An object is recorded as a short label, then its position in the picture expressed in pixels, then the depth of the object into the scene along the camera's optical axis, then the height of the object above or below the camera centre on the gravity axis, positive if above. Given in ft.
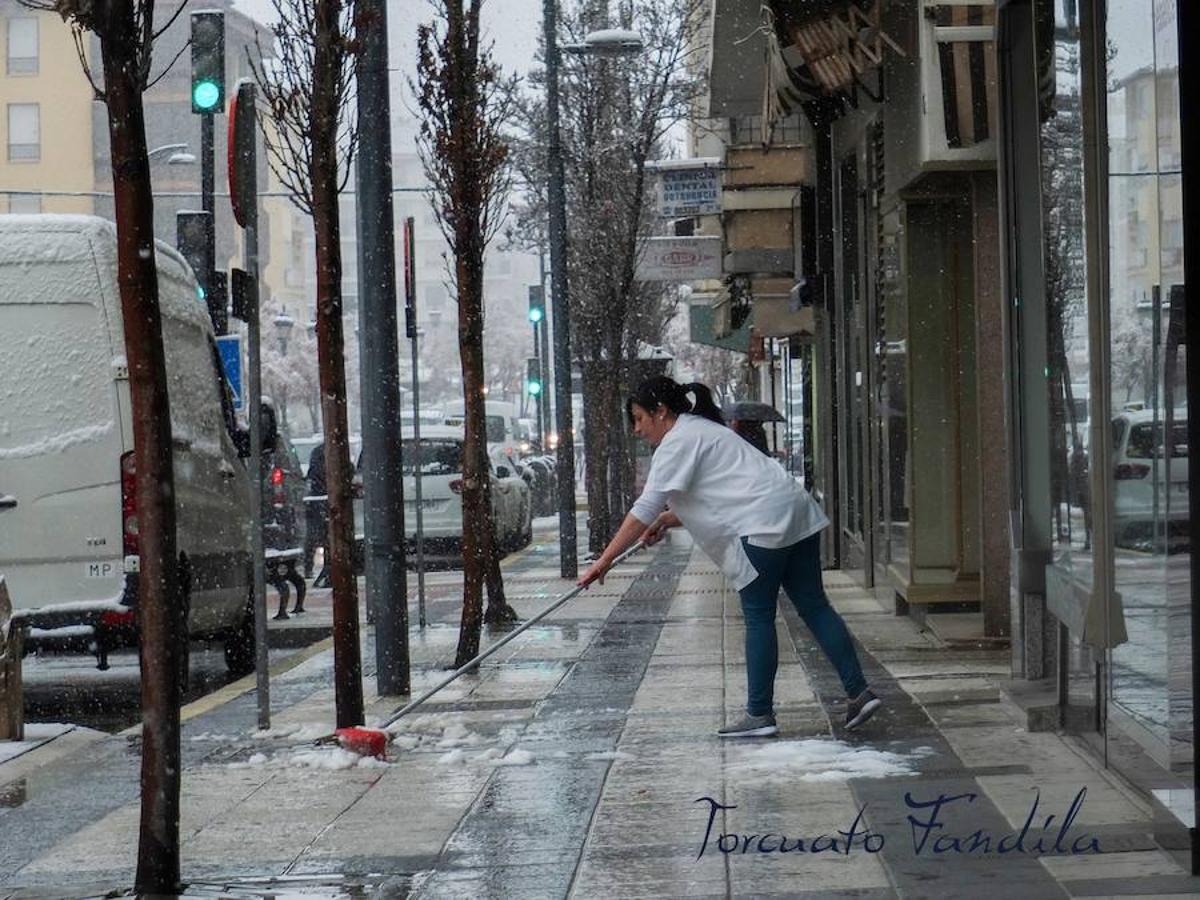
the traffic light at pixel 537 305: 181.47 +3.49
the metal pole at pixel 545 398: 198.59 -4.74
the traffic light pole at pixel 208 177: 64.75 +6.55
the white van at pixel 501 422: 191.83 -6.53
